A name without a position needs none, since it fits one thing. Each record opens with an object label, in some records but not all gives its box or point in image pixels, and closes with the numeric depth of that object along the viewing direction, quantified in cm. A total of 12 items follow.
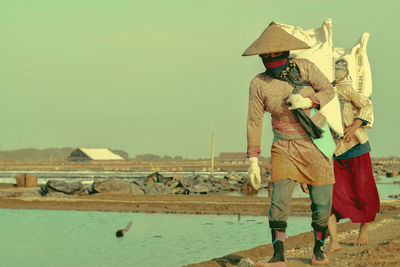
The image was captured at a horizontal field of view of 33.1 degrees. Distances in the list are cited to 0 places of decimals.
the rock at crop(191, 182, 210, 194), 3297
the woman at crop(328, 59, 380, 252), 834
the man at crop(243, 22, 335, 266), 657
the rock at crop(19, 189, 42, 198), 2905
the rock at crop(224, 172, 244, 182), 4377
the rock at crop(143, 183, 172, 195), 3120
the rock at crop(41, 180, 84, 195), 2962
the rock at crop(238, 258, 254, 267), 709
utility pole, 5328
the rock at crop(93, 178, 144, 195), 3009
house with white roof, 16000
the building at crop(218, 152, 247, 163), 18216
